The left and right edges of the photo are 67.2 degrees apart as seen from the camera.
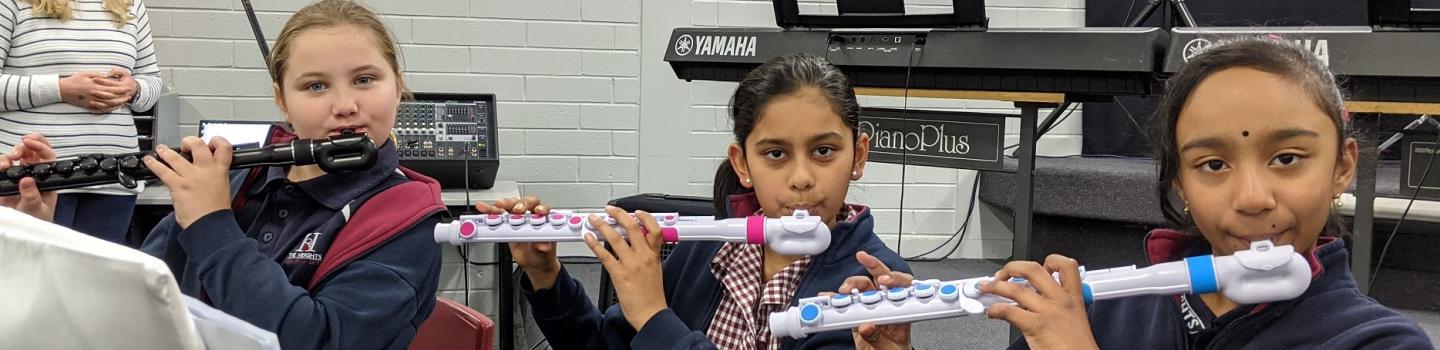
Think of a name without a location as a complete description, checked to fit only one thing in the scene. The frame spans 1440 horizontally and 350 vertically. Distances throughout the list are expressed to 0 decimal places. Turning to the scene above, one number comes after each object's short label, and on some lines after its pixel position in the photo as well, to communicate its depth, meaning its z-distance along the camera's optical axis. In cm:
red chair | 165
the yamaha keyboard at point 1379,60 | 192
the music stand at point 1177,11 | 347
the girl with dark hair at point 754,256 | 134
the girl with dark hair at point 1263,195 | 103
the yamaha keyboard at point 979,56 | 212
